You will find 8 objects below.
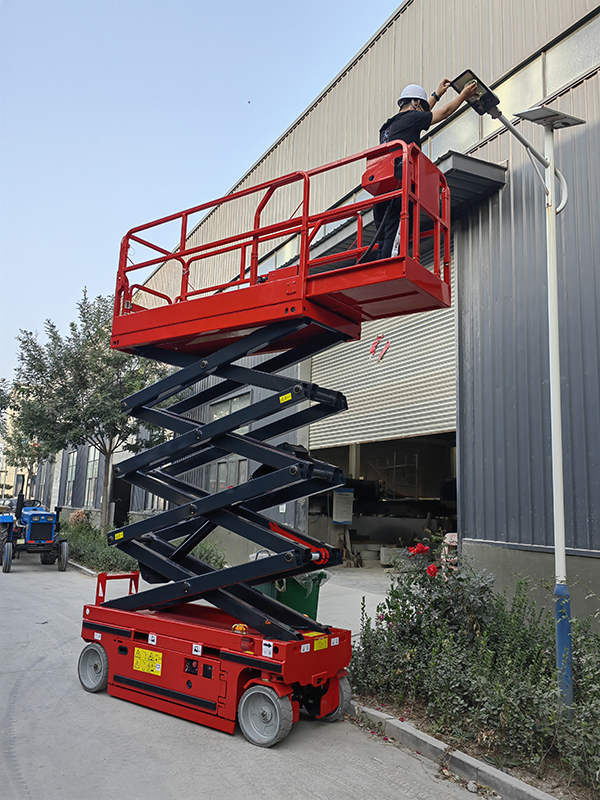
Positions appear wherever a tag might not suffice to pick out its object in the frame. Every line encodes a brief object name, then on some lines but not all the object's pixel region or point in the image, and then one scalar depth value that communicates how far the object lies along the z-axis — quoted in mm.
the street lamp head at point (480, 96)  5473
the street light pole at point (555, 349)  4906
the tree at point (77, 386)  17953
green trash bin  6712
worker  5416
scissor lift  5090
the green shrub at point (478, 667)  4523
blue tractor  16453
